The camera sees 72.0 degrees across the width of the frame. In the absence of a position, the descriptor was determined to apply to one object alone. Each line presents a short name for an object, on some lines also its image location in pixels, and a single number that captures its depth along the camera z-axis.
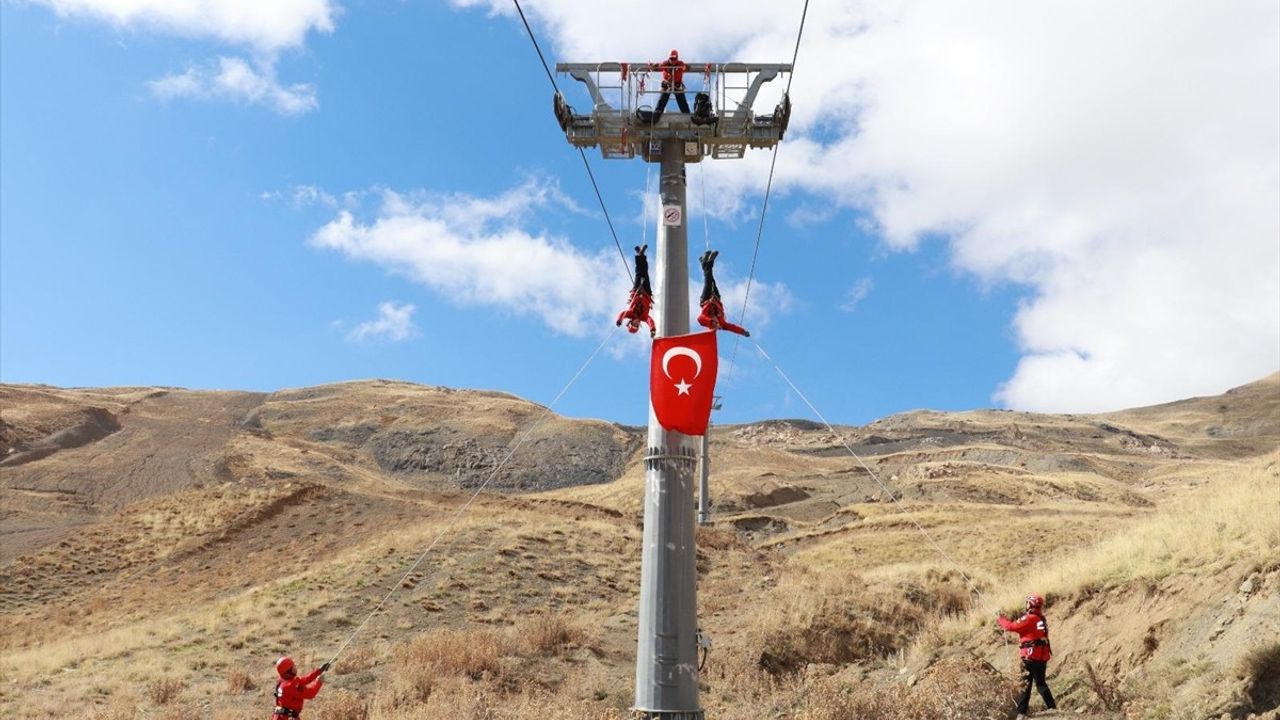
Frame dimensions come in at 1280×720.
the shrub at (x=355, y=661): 18.42
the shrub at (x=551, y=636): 19.31
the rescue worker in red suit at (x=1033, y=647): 11.68
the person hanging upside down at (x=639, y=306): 10.89
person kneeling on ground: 10.54
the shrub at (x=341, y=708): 14.11
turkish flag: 9.90
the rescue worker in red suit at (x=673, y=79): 11.59
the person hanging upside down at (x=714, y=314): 10.66
